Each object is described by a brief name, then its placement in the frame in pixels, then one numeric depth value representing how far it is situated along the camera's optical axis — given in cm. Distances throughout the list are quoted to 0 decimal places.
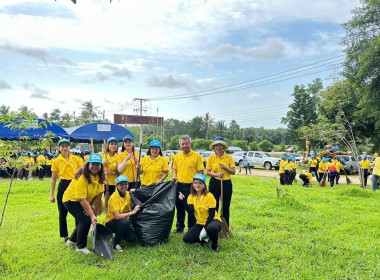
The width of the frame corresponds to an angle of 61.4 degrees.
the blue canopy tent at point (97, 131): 1580
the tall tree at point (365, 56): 1703
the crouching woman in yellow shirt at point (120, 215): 435
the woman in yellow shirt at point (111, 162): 505
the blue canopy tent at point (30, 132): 1383
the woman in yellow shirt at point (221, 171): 477
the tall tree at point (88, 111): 5256
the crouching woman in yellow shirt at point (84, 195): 402
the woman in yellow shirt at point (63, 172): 460
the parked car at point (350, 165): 2132
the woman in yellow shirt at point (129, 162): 490
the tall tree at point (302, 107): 3900
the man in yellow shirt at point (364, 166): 1337
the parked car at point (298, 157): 2869
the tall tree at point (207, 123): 7574
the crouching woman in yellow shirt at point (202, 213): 427
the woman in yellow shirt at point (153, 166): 479
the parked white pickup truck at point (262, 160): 2347
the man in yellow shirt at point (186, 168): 471
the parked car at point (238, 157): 2497
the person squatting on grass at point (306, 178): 1285
